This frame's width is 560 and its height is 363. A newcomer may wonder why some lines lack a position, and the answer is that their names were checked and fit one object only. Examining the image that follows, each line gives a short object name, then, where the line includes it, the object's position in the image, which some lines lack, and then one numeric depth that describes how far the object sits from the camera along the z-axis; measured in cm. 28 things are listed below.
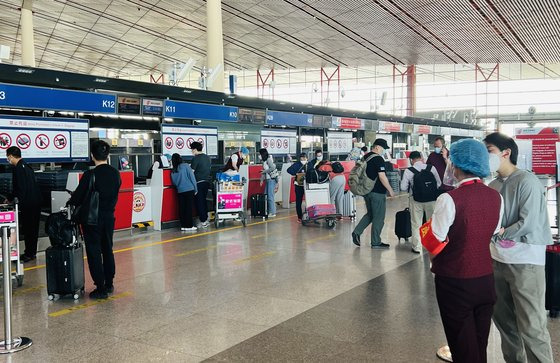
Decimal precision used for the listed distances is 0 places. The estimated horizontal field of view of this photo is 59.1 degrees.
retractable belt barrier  382
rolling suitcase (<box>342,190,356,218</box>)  1085
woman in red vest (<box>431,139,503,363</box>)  240
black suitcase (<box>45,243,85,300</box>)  504
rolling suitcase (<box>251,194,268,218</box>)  1119
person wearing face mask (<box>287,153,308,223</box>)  1070
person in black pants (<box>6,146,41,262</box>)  673
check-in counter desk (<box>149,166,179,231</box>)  979
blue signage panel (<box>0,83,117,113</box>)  781
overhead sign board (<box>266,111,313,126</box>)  1362
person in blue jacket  967
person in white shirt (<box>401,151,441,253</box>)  712
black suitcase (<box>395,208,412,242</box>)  815
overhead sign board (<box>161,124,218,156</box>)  1078
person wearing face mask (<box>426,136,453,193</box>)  725
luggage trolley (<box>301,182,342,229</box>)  1013
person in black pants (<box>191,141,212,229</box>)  1020
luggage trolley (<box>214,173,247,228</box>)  1002
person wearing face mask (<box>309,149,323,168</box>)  1080
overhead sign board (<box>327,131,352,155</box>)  1684
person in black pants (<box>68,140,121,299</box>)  511
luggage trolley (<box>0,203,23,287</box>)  552
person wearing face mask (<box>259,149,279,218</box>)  1126
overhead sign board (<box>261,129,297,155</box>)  1380
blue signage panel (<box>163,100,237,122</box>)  1073
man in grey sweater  292
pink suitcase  991
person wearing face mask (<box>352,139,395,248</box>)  745
